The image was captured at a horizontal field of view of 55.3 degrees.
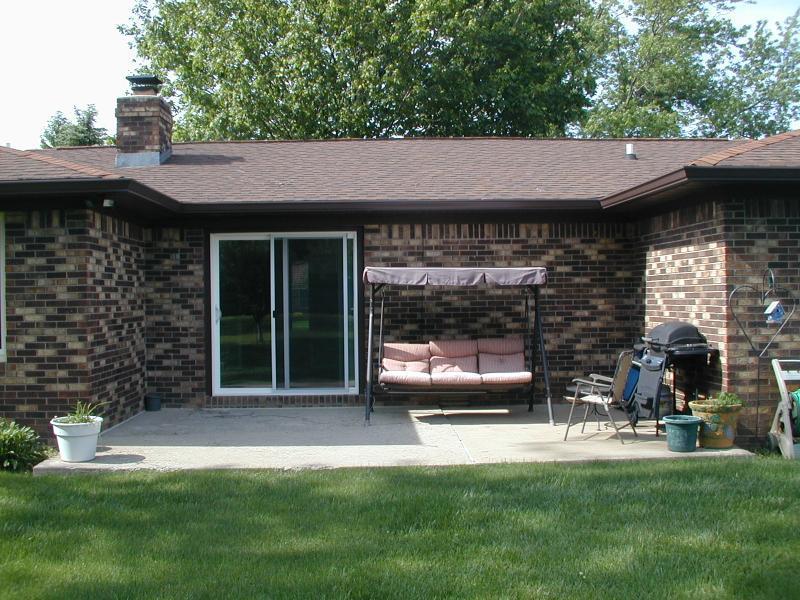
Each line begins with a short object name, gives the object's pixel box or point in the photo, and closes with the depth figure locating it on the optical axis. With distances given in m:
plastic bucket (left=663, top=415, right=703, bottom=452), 7.35
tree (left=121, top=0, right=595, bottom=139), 22.34
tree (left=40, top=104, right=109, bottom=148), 27.80
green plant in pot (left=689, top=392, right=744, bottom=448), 7.39
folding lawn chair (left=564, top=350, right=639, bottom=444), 8.01
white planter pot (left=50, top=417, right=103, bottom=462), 7.08
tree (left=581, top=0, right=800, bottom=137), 31.34
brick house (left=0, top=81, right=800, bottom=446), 8.31
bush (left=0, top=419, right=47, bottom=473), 7.04
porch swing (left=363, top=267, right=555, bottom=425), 9.19
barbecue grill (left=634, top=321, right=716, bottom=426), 7.98
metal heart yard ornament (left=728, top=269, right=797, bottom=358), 7.78
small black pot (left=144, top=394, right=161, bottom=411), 10.23
